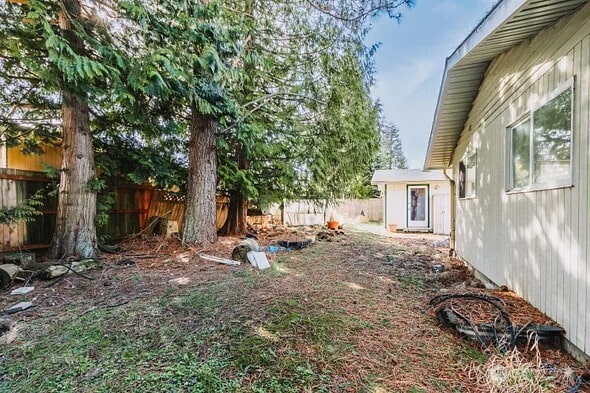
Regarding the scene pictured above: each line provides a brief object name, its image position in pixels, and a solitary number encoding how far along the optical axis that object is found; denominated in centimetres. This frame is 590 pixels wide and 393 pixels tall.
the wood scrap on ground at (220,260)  556
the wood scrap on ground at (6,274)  405
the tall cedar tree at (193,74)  483
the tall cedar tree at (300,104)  709
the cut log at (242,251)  581
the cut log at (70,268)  434
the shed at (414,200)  1320
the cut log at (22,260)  456
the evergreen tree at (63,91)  430
